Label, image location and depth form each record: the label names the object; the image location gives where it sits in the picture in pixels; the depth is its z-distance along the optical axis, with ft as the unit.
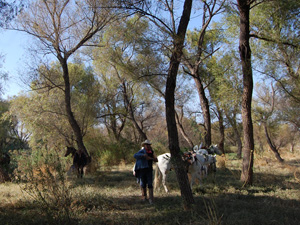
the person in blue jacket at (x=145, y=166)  25.52
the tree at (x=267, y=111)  65.67
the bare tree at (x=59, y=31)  43.14
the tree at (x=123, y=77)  35.58
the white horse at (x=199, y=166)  31.83
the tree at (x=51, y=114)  57.41
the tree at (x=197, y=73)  41.73
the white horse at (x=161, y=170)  30.77
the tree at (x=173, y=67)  20.57
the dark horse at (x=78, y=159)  40.45
